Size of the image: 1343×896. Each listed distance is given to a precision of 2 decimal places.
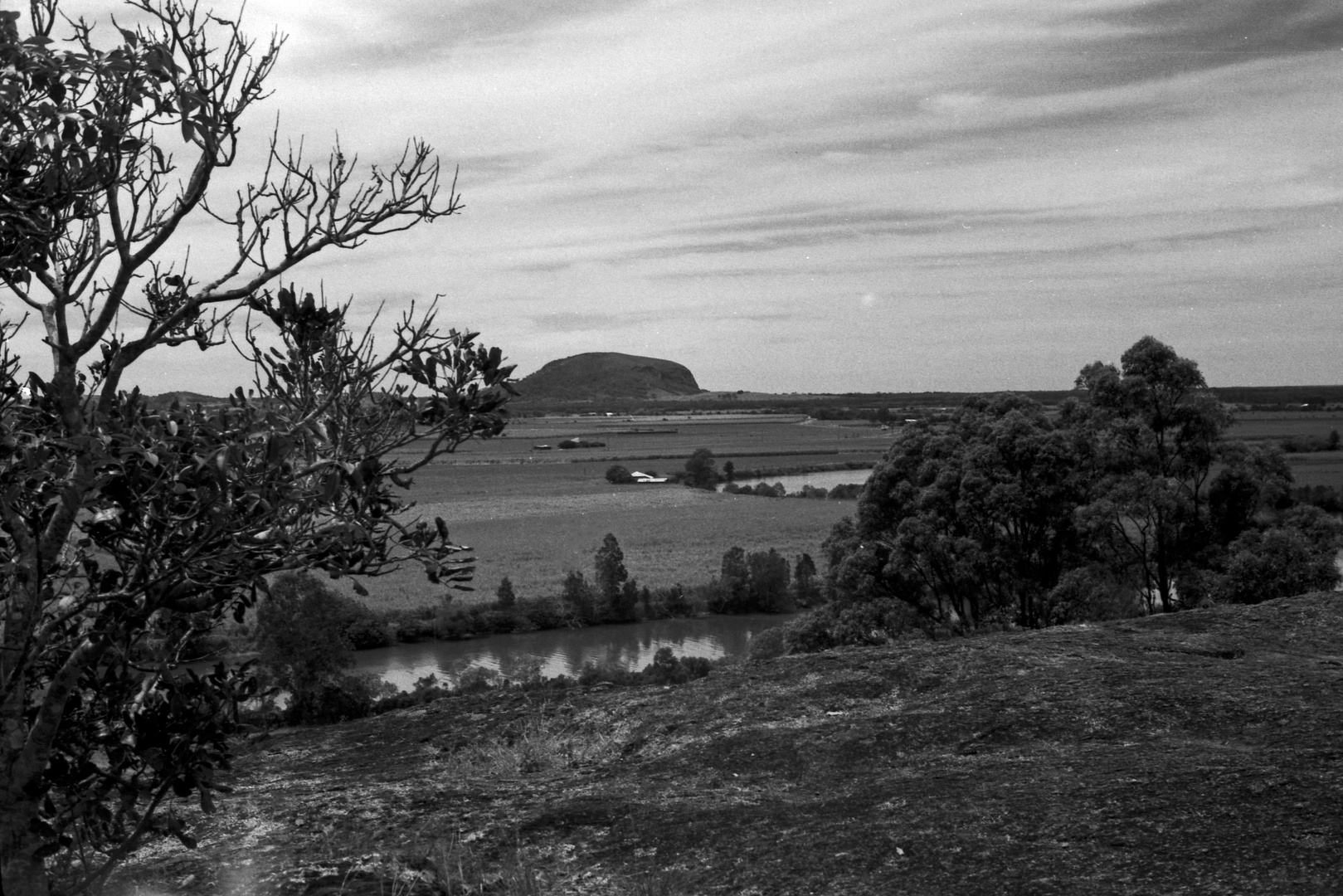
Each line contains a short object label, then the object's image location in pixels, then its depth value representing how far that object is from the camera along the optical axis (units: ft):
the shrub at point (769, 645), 88.79
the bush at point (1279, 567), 69.72
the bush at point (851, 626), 77.36
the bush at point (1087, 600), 71.77
